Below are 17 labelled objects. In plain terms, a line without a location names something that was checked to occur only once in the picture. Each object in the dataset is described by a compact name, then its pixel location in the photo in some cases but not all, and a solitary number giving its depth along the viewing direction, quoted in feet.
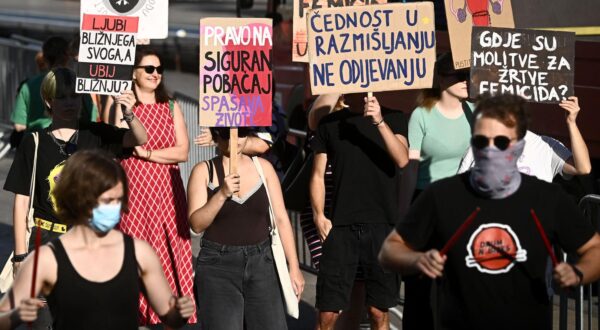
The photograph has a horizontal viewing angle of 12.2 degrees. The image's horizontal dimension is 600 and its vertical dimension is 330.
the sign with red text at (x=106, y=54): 55.64
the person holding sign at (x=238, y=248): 46.57
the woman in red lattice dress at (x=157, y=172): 55.80
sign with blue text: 51.41
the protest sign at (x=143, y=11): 59.50
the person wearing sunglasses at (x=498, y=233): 33.24
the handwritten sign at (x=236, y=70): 50.27
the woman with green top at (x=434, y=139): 49.69
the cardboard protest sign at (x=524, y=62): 48.88
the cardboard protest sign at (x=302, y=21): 60.31
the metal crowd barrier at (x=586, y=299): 51.23
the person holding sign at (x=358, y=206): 51.44
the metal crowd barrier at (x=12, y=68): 121.02
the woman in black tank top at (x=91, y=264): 32.71
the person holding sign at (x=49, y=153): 49.36
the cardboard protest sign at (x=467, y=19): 54.38
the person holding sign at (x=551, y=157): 46.07
